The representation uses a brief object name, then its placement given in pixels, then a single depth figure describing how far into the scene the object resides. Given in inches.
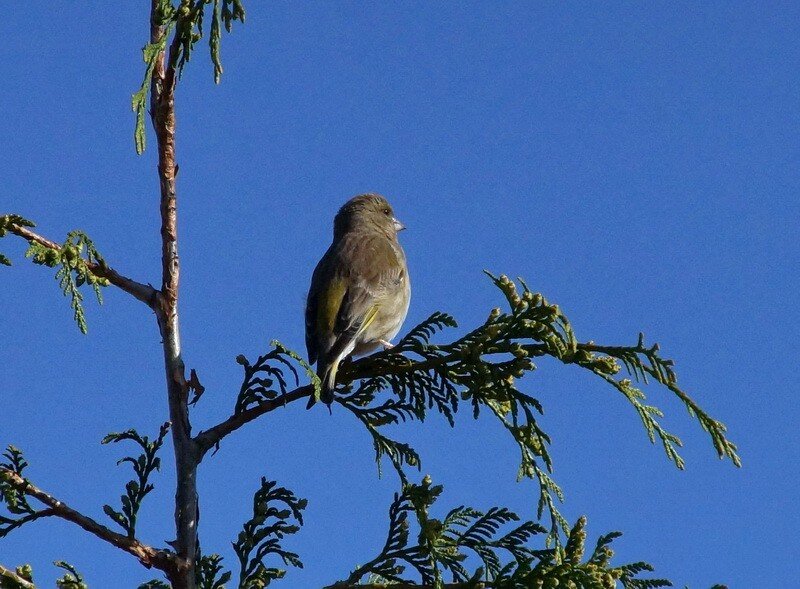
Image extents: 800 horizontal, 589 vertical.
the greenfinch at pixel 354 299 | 439.5
